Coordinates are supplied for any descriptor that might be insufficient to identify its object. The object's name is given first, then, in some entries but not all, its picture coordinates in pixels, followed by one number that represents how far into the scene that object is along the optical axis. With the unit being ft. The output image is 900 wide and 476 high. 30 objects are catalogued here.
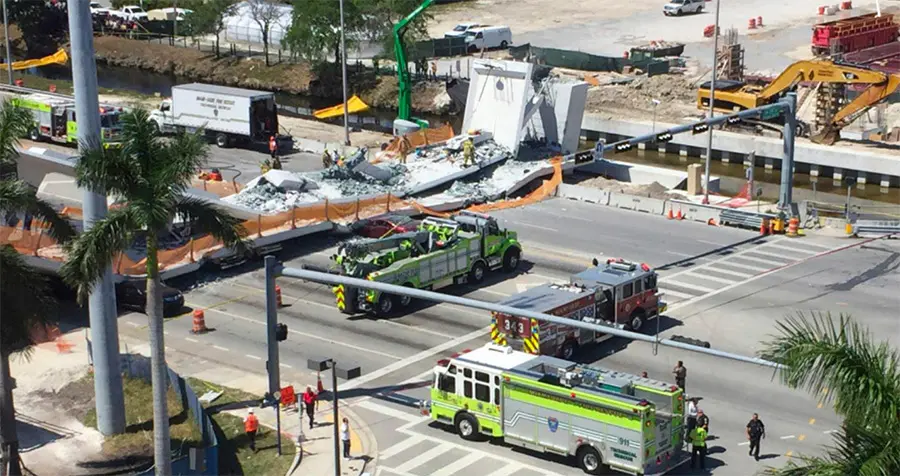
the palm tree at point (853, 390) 63.46
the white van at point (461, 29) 322.96
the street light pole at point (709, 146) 197.26
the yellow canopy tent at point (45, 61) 321.93
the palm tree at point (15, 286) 104.01
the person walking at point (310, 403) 118.52
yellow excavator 224.33
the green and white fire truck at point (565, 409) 104.73
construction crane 235.81
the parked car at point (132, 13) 373.81
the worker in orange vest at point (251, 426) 113.91
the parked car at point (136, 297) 149.28
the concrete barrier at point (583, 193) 196.85
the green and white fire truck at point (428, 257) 147.64
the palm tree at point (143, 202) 93.66
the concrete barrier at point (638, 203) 191.42
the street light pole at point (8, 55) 278.46
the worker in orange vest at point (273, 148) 224.74
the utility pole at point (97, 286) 108.99
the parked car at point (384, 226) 167.94
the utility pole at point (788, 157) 183.62
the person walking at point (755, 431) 108.99
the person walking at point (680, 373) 120.26
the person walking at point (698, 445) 106.93
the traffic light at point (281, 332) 114.83
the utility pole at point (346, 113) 221.48
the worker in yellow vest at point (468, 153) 206.90
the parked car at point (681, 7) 344.69
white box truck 231.09
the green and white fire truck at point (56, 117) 235.20
